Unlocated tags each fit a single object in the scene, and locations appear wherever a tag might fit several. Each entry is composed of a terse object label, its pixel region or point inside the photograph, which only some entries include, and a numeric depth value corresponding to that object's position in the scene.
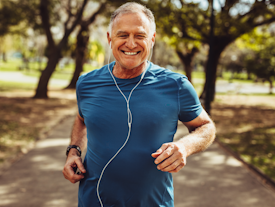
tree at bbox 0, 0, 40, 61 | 15.89
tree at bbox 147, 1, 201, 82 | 15.45
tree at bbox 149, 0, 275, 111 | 13.96
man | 1.77
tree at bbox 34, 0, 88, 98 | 15.84
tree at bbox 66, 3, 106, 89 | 23.97
